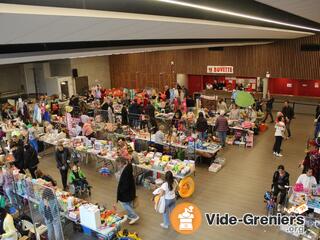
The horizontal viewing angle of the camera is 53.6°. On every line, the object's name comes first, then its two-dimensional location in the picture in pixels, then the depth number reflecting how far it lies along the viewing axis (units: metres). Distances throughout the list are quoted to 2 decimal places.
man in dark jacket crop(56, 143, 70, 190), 8.85
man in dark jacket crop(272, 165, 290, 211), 7.45
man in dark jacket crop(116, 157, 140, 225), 7.19
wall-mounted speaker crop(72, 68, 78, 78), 22.96
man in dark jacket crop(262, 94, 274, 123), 15.23
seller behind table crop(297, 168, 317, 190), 7.08
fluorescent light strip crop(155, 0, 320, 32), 3.03
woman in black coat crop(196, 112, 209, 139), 11.59
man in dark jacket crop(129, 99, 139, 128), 14.55
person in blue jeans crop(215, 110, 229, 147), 11.74
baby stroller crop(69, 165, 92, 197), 8.64
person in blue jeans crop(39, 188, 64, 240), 6.52
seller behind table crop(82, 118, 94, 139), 11.76
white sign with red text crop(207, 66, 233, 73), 20.14
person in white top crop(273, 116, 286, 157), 10.81
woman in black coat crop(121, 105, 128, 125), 14.45
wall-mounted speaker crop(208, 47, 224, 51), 20.20
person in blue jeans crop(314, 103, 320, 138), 11.72
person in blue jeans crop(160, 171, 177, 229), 6.90
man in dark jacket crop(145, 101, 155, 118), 14.16
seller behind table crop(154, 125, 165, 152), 10.75
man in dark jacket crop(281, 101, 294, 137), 13.20
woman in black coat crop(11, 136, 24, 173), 9.13
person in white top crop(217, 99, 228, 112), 14.63
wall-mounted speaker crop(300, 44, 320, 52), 17.05
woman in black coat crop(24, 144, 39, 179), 8.97
